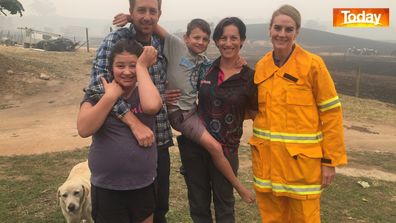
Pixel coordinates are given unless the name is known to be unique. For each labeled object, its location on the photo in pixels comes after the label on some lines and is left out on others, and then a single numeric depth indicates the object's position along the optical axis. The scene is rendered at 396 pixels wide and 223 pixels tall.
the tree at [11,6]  19.64
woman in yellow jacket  2.92
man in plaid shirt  2.62
